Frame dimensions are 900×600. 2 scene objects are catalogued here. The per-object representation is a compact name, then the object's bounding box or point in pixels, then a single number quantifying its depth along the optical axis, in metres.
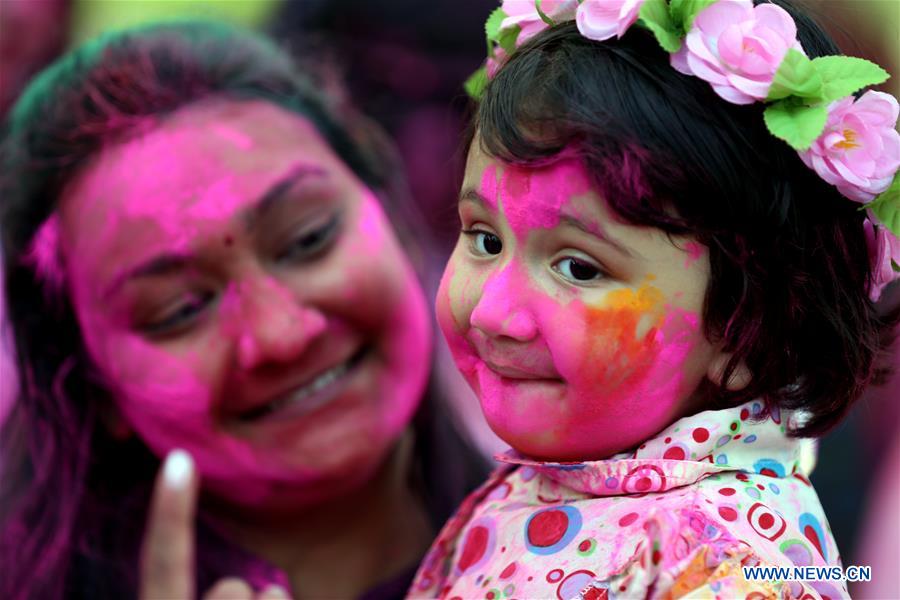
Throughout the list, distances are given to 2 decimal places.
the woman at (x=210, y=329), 1.32
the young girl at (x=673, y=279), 1.09
